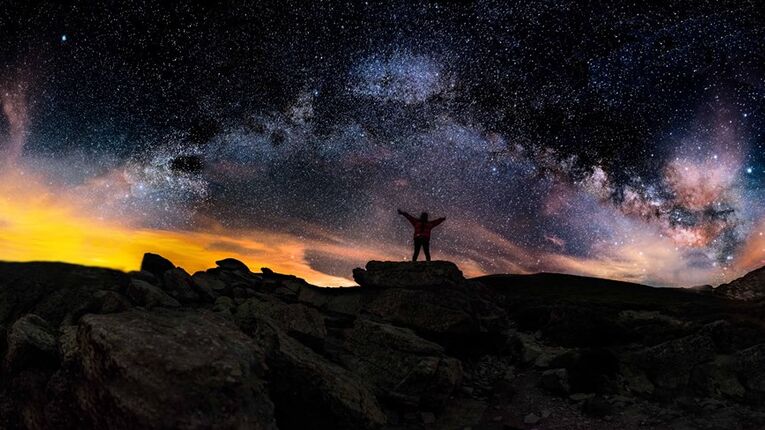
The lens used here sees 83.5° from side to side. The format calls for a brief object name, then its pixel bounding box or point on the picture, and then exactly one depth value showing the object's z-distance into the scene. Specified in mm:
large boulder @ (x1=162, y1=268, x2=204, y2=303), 17016
